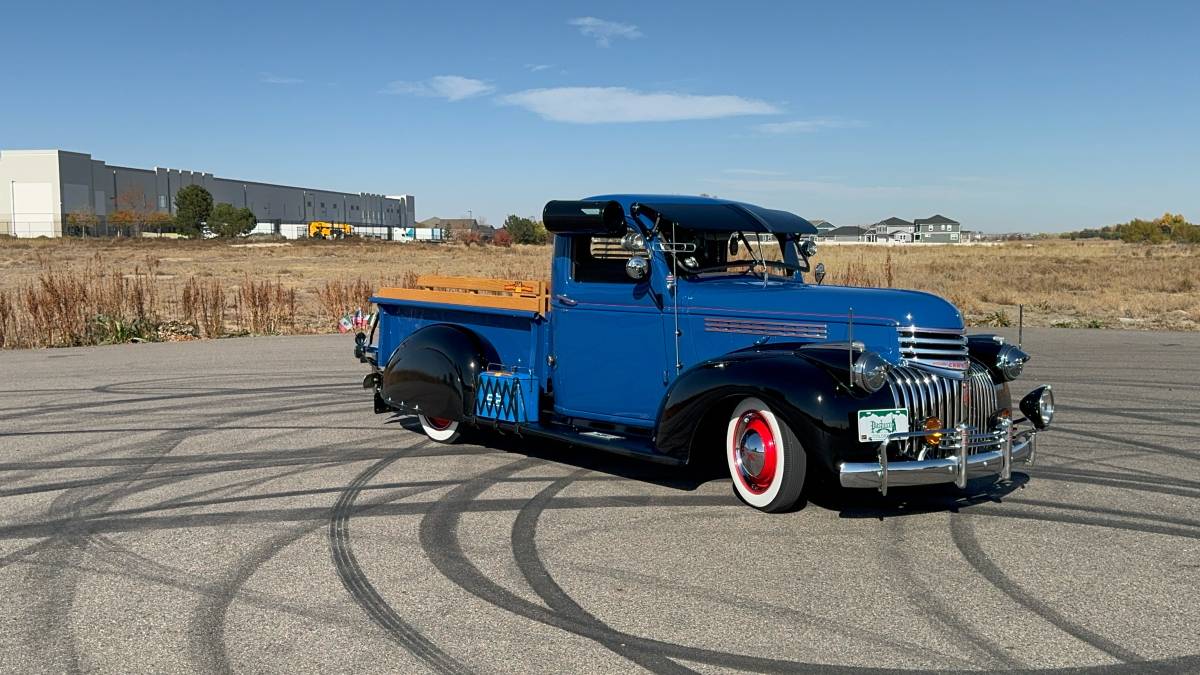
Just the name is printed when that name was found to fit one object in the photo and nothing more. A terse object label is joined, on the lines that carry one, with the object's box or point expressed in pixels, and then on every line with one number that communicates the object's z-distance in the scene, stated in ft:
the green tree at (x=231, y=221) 282.15
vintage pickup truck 19.67
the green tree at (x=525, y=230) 266.57
